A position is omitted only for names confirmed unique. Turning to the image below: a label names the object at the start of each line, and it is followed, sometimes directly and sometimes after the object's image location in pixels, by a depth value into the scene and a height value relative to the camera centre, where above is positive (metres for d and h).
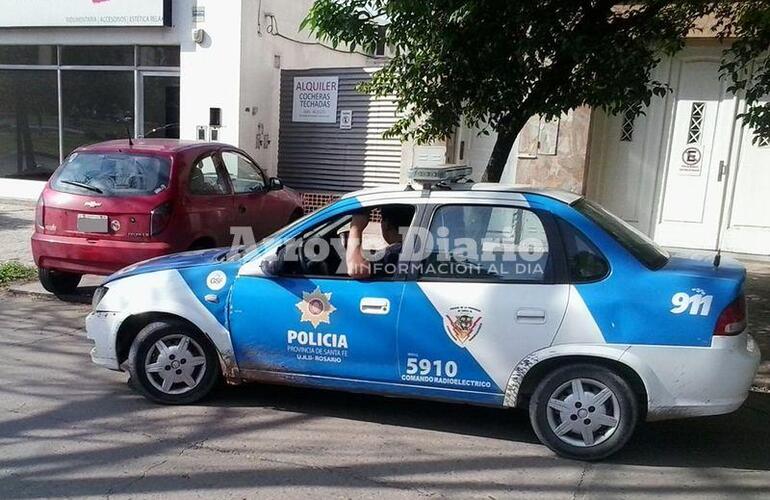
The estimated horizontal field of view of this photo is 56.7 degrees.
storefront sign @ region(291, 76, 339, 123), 12.28 +0.50
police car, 4.01 -1.08
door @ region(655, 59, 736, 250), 9.82 -0.11
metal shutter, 11.95 -0.27
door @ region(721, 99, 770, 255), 9.74 -0.68
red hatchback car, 6.75 -0.85
